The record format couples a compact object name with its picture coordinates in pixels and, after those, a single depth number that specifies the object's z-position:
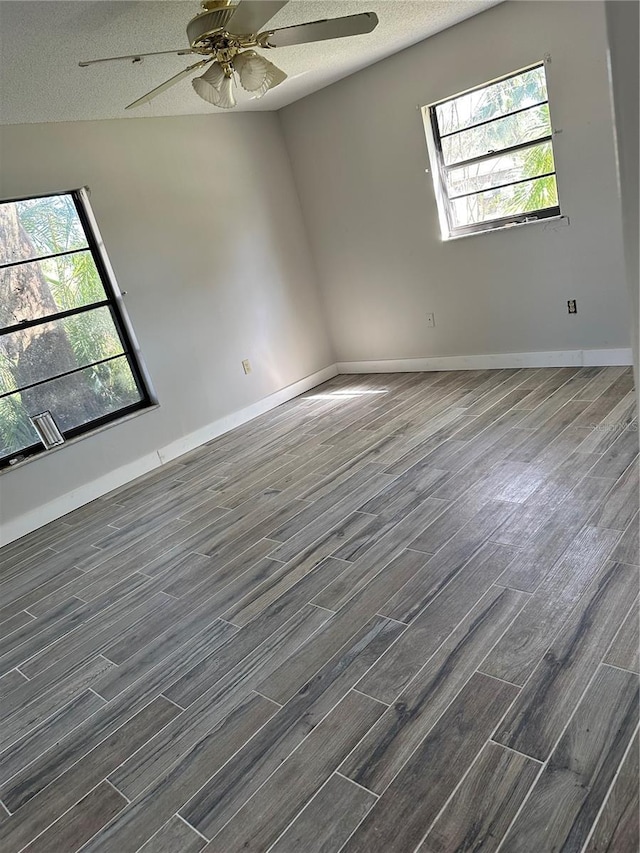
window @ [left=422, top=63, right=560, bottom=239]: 4.05
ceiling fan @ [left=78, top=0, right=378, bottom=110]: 2.23
